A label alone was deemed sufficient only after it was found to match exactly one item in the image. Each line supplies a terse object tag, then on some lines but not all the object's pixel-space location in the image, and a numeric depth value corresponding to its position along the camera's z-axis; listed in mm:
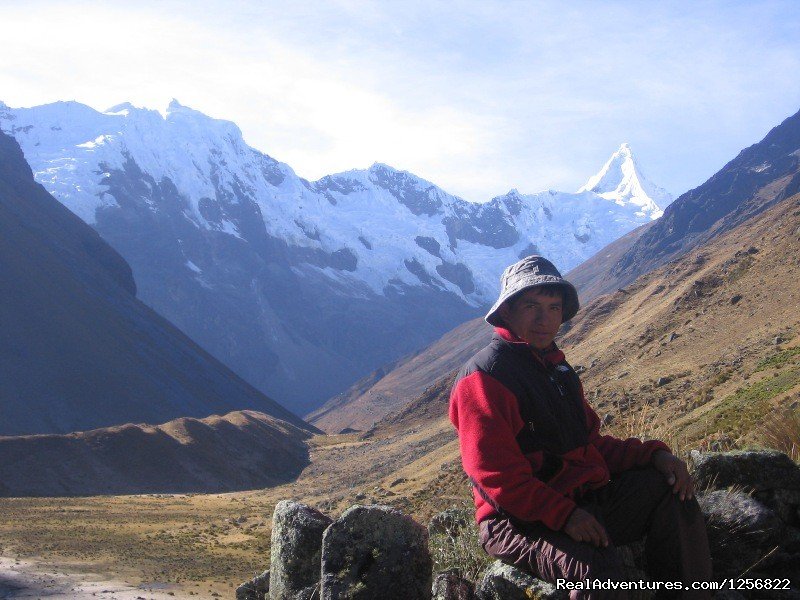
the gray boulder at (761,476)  5145
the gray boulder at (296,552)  4816
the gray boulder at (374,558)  4266
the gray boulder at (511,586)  3920
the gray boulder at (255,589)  6363
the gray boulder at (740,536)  4674
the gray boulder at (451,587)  4379
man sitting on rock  3914
